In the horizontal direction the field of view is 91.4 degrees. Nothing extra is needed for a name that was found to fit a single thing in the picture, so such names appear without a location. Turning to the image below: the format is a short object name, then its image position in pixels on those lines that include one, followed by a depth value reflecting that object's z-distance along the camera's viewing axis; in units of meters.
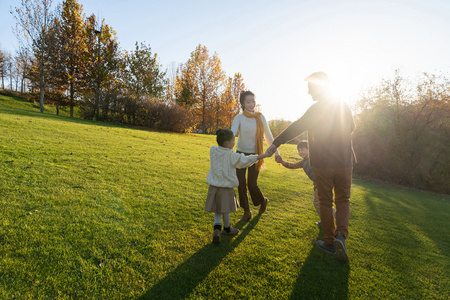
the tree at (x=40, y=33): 20.58
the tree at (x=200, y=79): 29.17
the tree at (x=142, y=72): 26.69
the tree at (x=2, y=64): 46.15
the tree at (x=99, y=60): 23.62
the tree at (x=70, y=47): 22.34
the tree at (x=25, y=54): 21.16
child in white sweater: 3.12
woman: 3.78
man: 2.99
